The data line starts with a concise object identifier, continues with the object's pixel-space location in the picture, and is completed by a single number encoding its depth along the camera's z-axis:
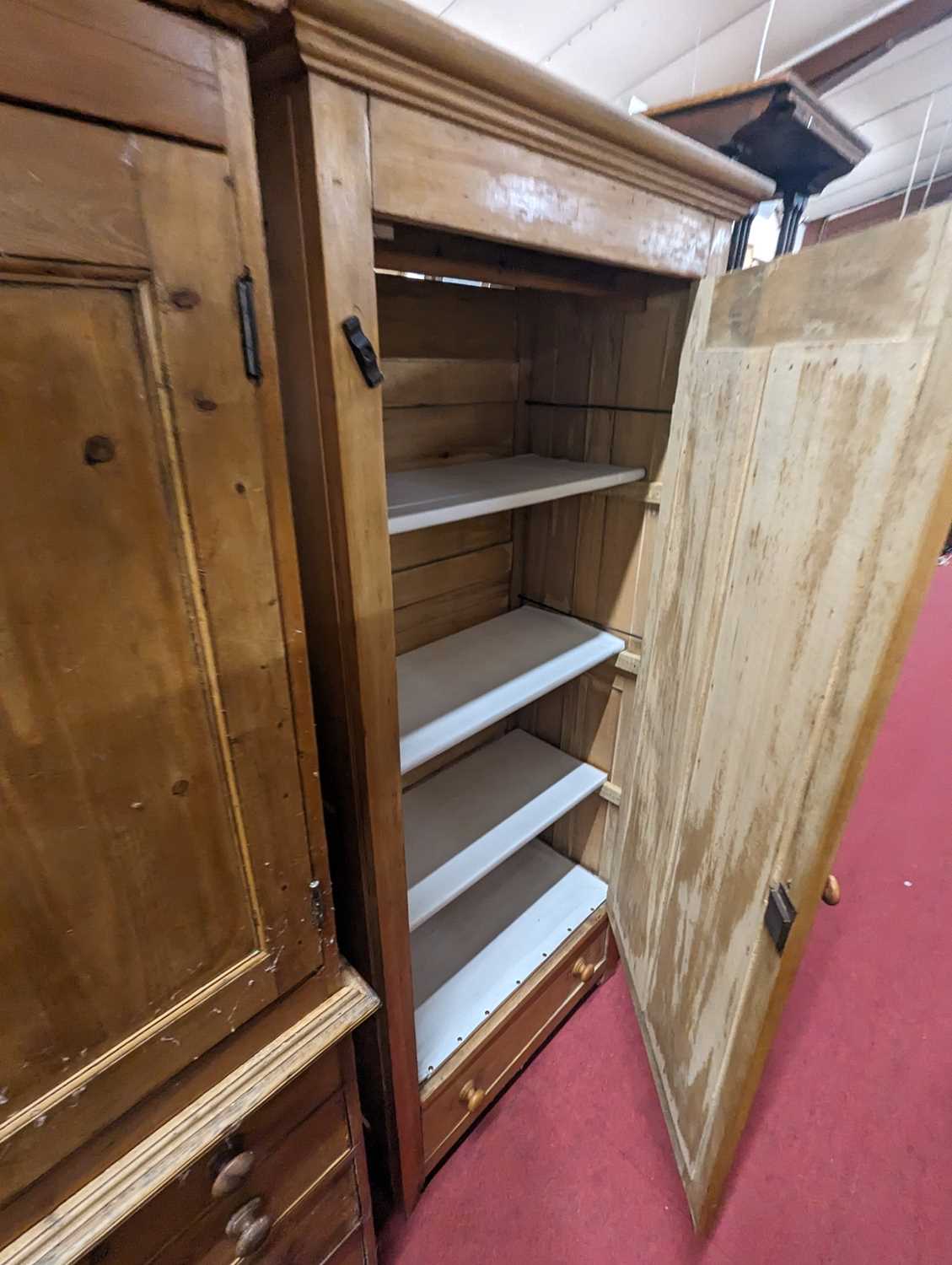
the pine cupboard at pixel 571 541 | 0.59
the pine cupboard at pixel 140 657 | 0.39
